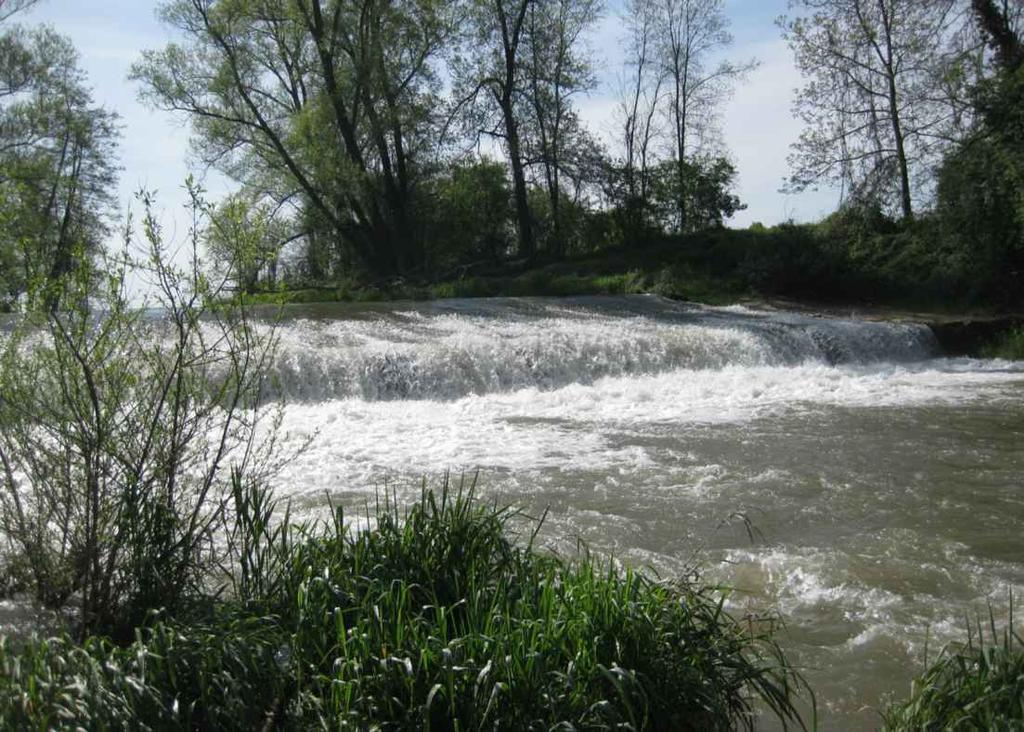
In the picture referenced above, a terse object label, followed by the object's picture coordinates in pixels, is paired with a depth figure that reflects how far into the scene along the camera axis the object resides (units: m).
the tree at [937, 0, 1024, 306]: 17.83
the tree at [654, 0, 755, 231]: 29.03
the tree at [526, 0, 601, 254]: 27.89
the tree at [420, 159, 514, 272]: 27.50
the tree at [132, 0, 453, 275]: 23.45
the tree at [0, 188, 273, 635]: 3.83
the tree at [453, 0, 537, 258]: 26.72
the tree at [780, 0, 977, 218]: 21.78
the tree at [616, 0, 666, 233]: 28.53
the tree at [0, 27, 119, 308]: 24.42
